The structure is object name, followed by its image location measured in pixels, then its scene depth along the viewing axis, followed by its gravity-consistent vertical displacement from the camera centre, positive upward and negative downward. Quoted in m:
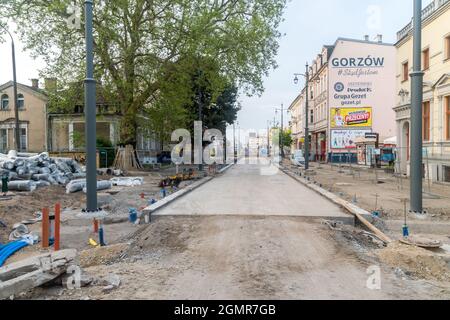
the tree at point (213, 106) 27.58 +3.87
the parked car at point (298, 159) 41.55 -0.96
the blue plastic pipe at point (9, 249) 6.78 -1.68
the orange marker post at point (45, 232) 7.52 -1.46
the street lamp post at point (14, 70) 26.57 +5.41
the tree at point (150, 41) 23.17 +6.42
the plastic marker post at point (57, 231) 7.34 -1.42
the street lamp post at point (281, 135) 58.42 +3.14
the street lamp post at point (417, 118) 9.90 +0.73
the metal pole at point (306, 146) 30.87 +0.23
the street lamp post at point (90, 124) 10.59 +0.72
